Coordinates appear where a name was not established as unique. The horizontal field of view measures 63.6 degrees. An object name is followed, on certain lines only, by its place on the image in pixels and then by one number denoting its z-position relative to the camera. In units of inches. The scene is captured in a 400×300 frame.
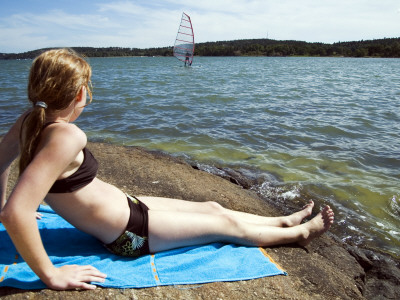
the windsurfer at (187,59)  1287.8
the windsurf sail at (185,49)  1050.7
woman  67.4
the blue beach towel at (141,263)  82.7
